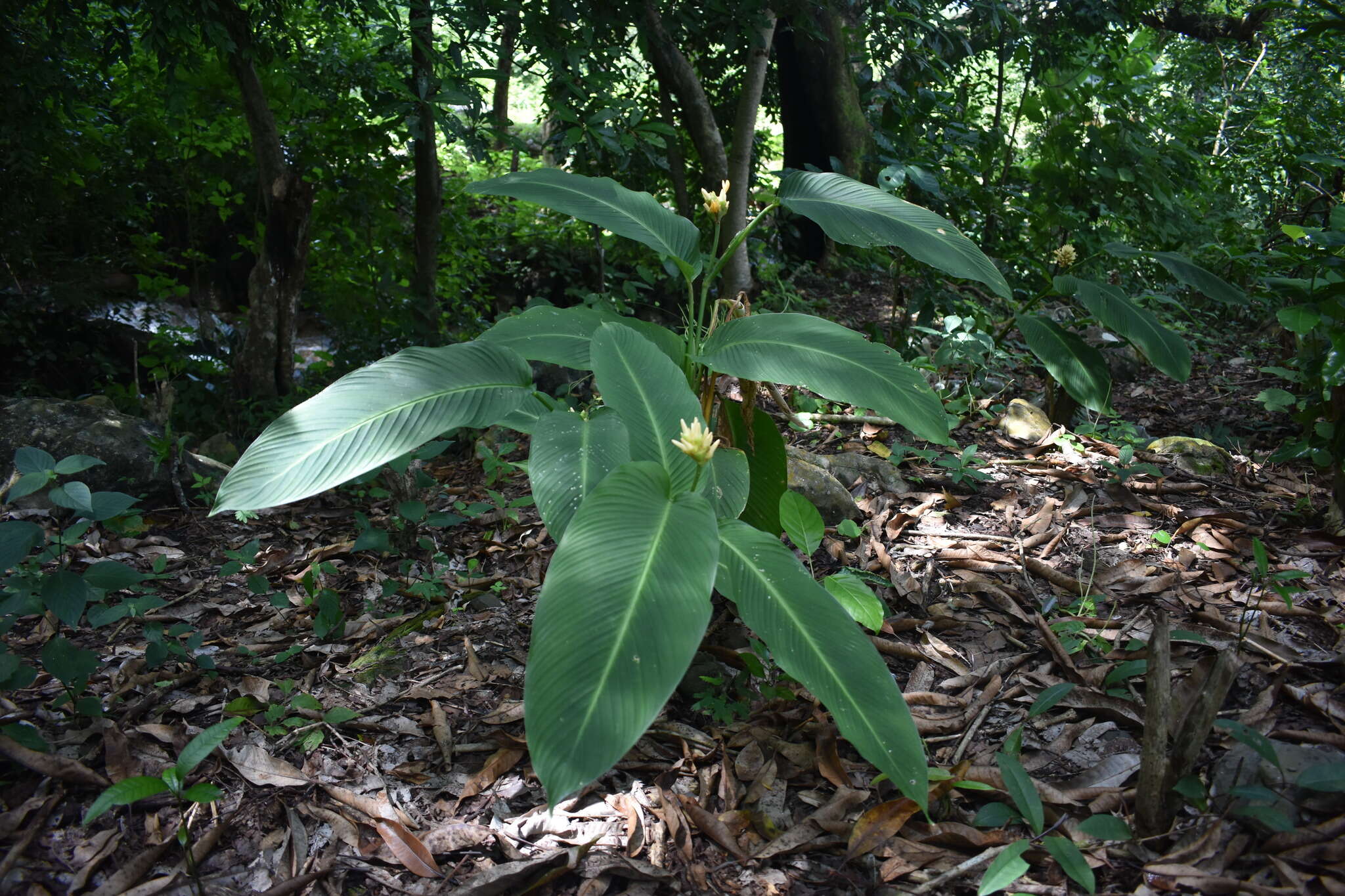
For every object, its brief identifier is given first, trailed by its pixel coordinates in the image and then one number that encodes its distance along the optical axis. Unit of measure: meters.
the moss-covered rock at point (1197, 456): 2.79
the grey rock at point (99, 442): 2.91
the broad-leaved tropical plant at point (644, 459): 1.14
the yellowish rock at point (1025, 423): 3.09
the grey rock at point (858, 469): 2.74
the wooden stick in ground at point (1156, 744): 1.32
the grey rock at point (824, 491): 2.51
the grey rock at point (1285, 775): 1.34
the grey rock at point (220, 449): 3.38
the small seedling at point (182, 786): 1.23
